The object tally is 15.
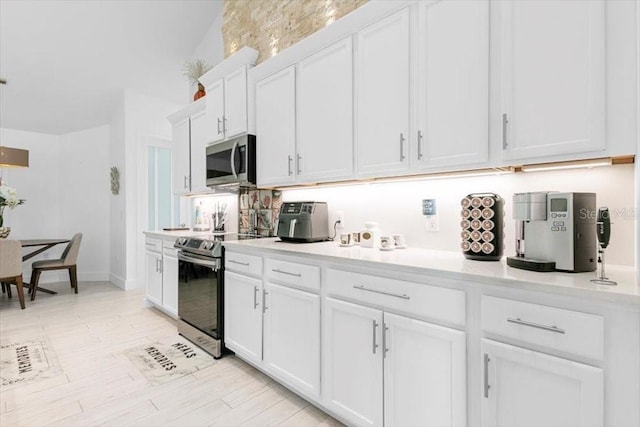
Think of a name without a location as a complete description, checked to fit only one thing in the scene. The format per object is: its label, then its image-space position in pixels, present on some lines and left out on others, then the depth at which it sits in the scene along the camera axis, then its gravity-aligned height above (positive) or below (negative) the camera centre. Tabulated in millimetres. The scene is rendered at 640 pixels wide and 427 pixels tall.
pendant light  4418 +758
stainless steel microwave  2964 +471
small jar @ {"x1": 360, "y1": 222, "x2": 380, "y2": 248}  2191 -162
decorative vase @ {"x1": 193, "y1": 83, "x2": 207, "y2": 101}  4020 +1451
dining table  4762 -456
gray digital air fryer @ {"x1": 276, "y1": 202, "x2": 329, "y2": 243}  2525 -81
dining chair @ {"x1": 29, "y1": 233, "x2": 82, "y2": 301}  4668 -755
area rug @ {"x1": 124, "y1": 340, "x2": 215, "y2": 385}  2482 -1213
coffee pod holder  1616 -82
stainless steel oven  2664 -693
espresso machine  1301 -83
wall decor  5383 +525
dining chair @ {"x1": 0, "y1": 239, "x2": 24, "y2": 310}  4062 -636
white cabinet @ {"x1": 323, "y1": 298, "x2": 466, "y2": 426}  1374 -738
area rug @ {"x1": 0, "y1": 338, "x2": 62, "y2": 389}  2443 -1217
